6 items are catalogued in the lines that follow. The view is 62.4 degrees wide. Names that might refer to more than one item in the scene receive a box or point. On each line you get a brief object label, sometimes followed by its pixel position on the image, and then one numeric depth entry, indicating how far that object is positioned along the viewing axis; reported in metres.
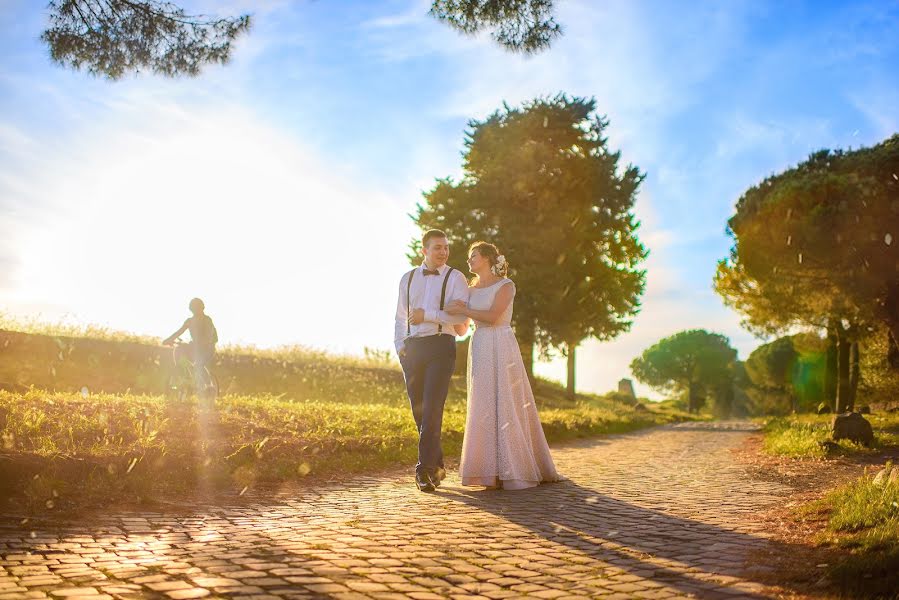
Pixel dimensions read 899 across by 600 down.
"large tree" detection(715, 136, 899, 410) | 20.45
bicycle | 13.20
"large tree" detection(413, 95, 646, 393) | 26.81
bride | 7.62
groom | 7.30
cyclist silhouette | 13.45
